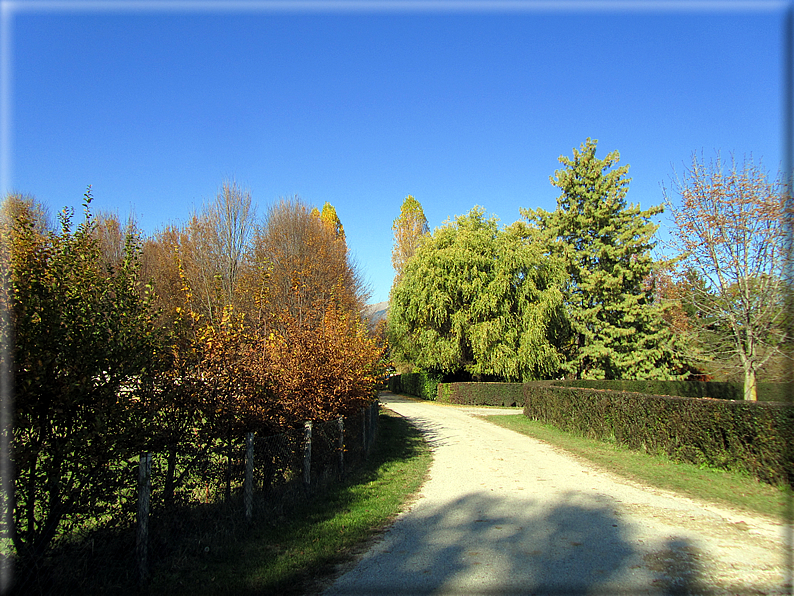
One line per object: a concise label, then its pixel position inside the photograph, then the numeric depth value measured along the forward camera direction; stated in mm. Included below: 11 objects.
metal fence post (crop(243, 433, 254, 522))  6645
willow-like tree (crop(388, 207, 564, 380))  29609
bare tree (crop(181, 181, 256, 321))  28578
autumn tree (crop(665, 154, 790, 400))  16328
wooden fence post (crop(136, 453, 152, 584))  4887
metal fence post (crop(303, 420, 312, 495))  8242
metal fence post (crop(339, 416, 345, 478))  9859
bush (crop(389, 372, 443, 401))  37312
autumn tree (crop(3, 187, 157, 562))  4410
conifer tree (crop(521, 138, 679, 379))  33406
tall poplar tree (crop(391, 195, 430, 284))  51781
